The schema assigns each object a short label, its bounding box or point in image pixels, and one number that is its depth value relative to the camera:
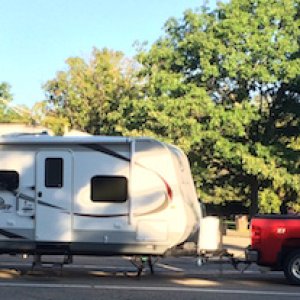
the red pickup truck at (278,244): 11.27
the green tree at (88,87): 47.00
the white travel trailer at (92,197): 11.68
